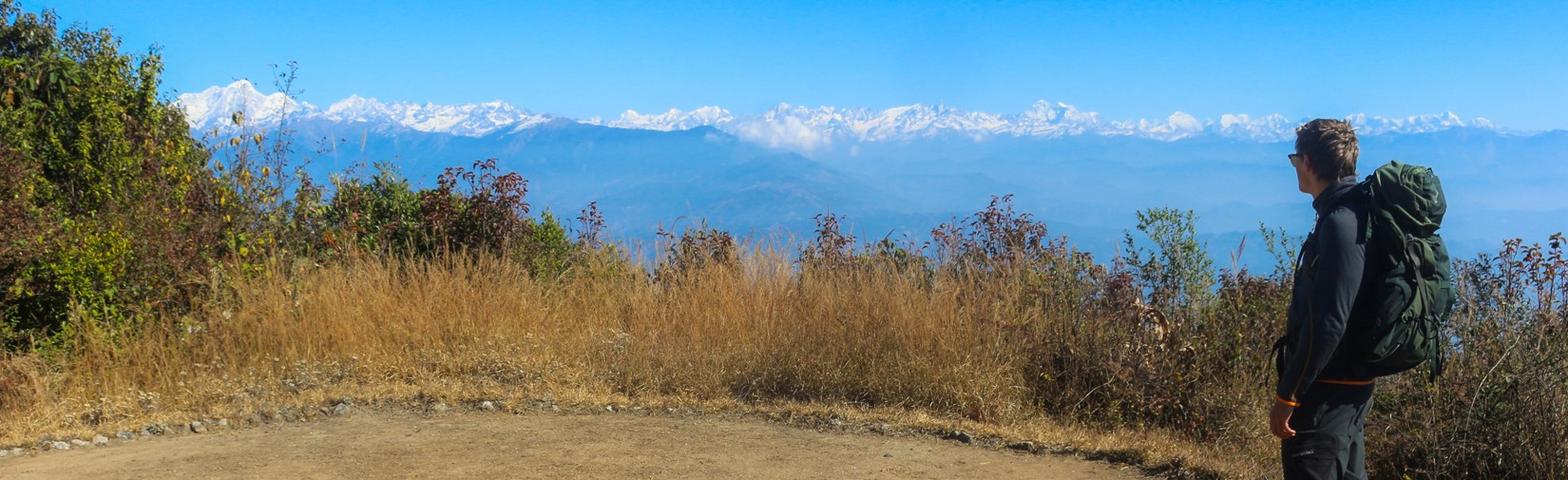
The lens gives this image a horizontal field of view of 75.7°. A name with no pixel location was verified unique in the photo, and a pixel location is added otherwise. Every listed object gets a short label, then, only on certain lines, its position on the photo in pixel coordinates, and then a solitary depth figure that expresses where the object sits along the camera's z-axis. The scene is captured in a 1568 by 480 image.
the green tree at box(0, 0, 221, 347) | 6.47
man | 3.05
